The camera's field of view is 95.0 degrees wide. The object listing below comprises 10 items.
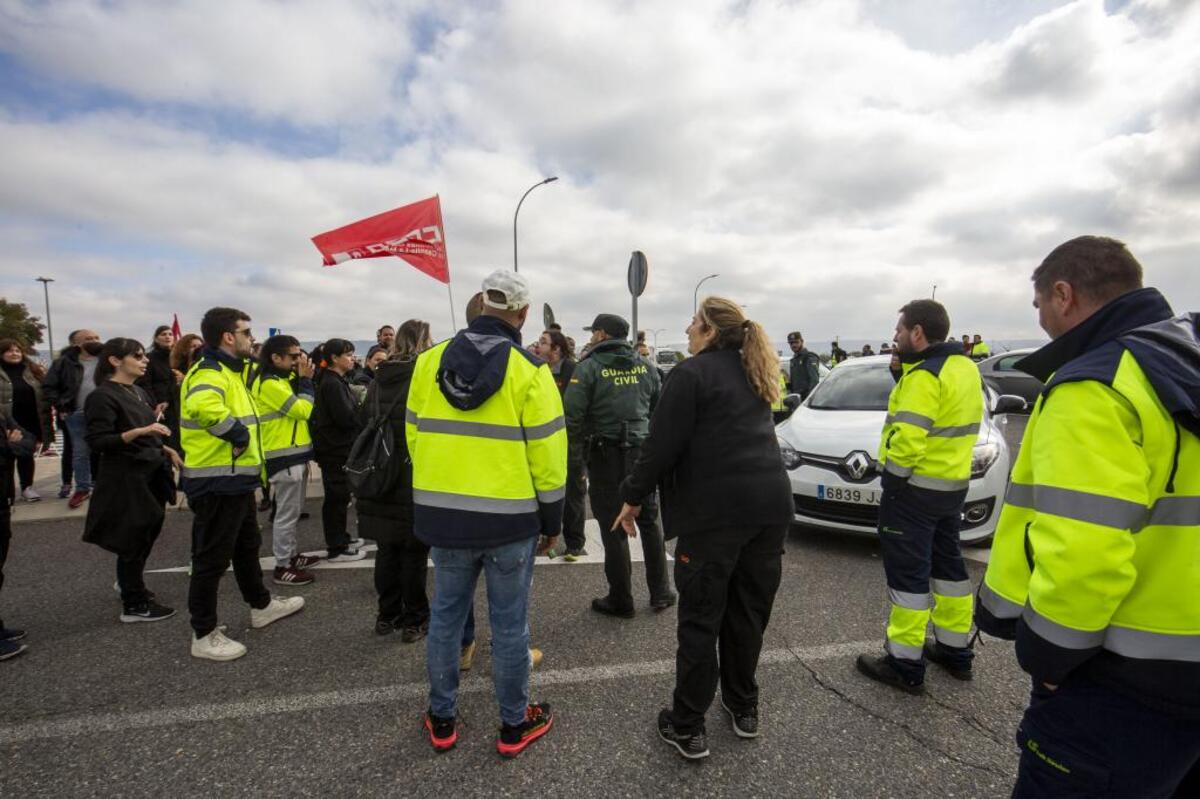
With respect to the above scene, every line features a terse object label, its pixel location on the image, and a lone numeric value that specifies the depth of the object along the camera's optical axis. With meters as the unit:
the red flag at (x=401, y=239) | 7.53
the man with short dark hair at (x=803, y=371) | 10.23
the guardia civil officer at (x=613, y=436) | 3.63
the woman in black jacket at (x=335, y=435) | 4.51
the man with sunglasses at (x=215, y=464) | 3.13
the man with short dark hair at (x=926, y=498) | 2.79
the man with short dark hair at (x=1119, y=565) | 1.19
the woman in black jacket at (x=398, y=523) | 3.23
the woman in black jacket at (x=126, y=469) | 3.42
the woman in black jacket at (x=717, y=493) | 2.25
